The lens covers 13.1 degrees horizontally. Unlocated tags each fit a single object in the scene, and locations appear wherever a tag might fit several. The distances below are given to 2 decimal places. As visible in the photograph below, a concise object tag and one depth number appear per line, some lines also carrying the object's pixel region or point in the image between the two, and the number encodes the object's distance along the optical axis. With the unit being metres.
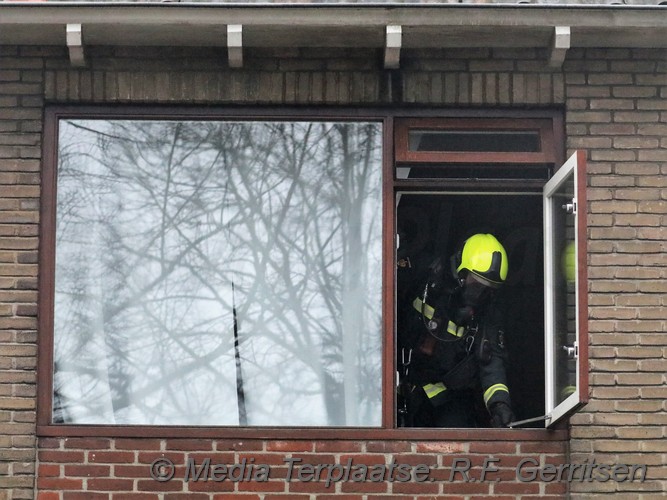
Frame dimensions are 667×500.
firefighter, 17.07
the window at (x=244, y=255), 16.39
